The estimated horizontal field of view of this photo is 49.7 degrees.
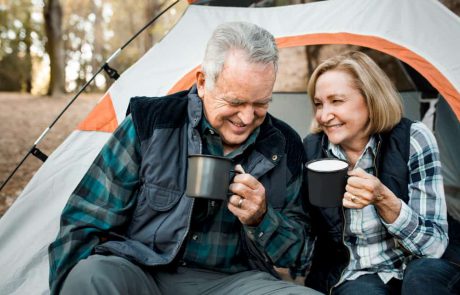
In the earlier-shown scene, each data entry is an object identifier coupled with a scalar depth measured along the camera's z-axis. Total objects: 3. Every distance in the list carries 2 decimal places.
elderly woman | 1.78
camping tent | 2.36
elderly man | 1.58
